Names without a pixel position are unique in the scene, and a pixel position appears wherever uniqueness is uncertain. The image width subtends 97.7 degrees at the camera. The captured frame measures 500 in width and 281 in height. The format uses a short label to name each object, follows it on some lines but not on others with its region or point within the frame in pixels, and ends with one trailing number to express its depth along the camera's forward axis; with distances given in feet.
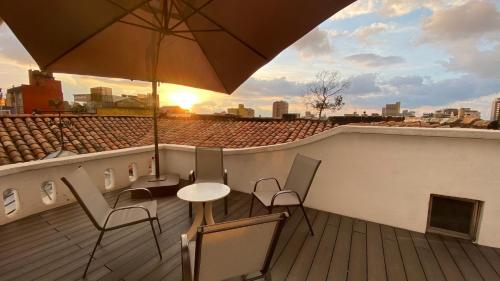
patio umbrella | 8.61
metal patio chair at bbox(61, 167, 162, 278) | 8.20
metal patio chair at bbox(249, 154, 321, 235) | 10.71
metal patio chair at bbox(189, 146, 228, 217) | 14.23
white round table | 9.91
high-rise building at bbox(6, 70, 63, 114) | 70.01
